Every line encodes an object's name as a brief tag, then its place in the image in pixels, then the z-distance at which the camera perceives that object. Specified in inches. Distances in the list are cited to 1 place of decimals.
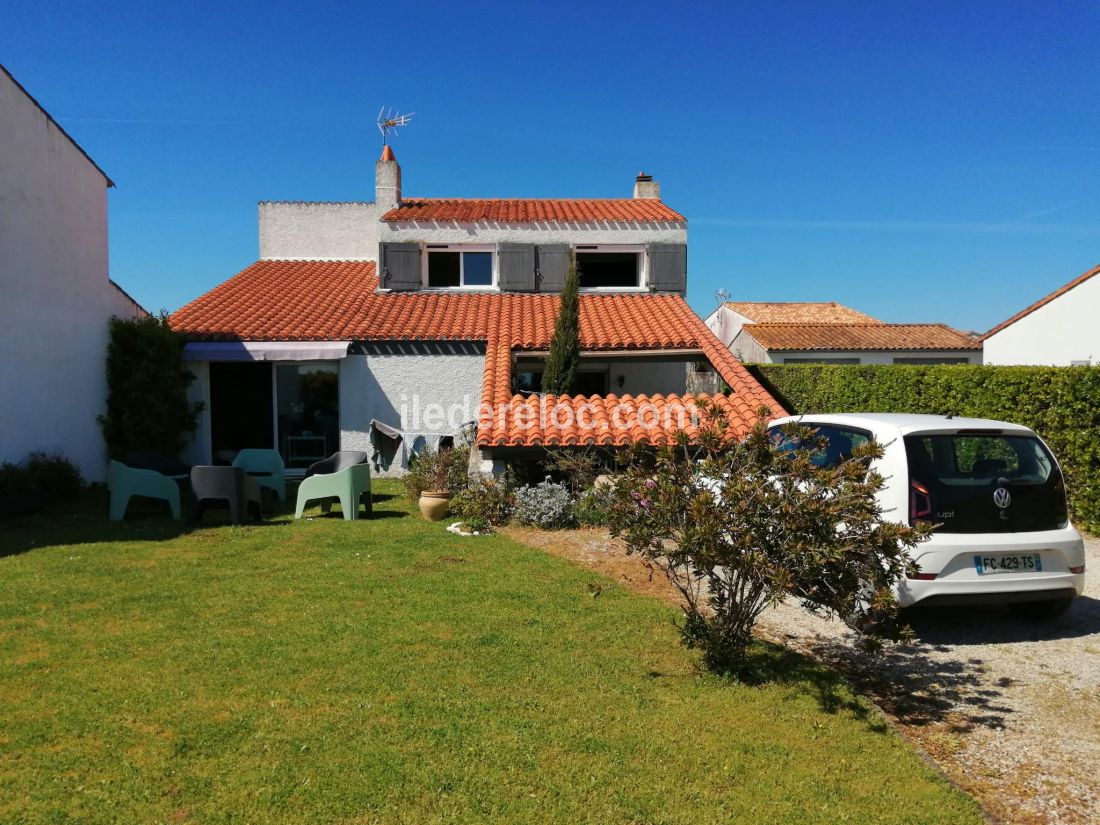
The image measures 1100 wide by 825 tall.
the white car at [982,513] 255.1
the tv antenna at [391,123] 917.2
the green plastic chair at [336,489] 484.4
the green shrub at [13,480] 486.1
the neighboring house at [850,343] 1493.6
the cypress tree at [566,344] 642.2
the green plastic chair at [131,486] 470.9
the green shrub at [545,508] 462.6
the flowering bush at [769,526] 202.7
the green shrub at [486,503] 477.7
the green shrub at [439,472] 517.7
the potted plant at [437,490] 489.4
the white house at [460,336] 567.2
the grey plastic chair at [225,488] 459.8
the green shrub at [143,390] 636.7
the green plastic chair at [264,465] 580.1
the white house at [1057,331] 1025.5
